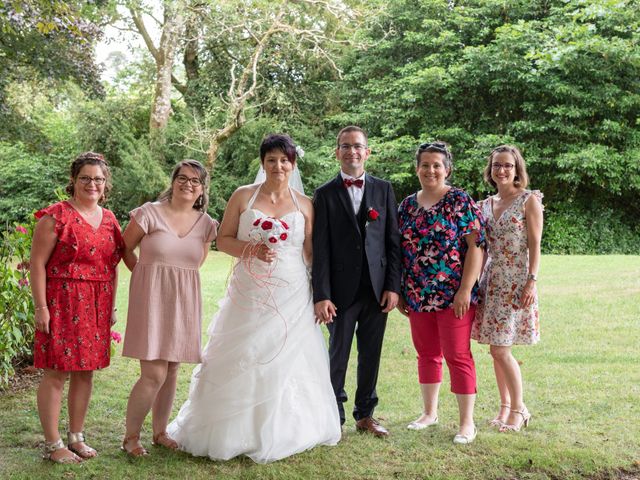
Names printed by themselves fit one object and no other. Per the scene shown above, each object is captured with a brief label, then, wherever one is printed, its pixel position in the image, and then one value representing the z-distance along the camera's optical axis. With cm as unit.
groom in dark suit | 422
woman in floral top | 429
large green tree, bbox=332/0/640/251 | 1722
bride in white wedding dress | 398
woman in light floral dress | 446
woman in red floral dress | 377
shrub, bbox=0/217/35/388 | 527
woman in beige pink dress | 392
